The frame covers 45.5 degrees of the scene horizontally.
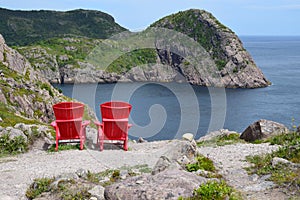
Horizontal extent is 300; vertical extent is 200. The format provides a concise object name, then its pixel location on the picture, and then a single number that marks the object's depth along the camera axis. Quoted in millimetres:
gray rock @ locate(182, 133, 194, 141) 11655
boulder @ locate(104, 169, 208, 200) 7547
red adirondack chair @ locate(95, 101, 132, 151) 14594
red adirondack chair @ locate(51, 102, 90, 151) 14578
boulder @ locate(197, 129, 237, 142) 20953
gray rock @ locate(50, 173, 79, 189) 9383
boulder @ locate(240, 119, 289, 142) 16953
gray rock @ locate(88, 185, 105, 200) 8562
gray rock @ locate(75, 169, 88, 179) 10281
